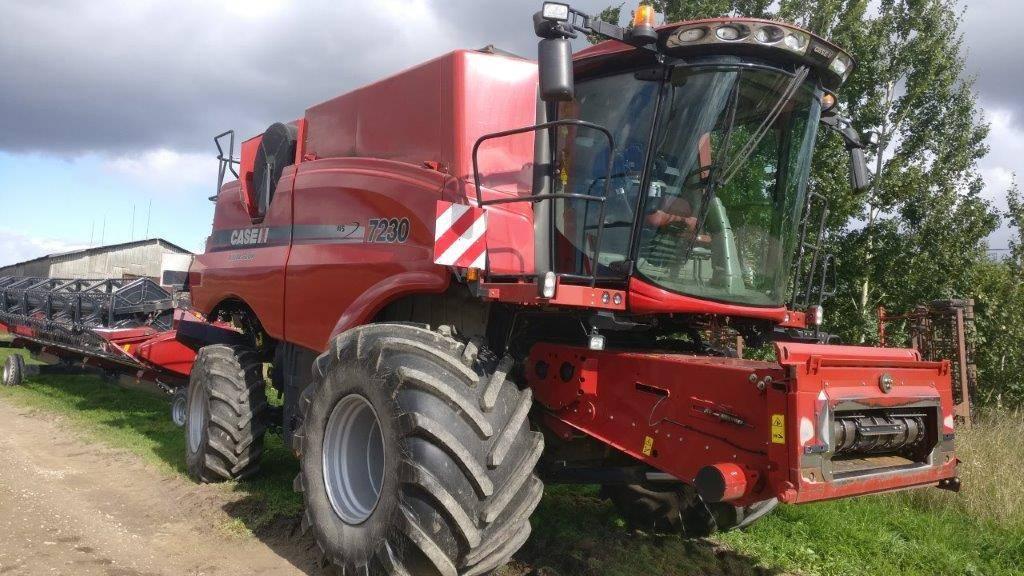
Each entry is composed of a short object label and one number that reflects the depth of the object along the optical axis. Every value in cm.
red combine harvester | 328
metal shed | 3142
